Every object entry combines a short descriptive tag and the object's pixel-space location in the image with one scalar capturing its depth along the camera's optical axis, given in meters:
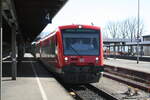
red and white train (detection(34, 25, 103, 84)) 13.81
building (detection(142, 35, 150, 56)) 66.50
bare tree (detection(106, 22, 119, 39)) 107.65
